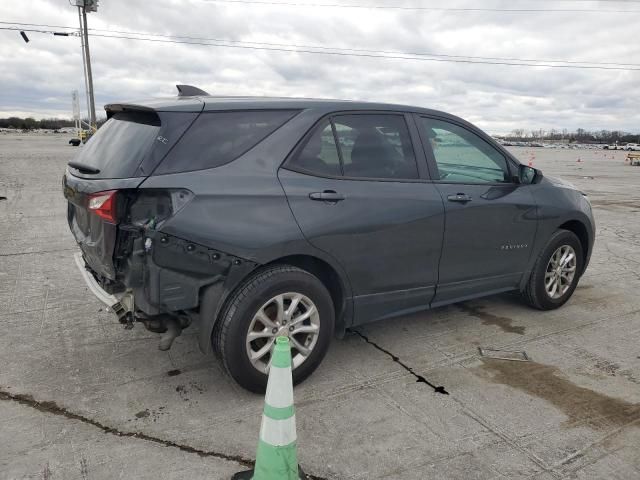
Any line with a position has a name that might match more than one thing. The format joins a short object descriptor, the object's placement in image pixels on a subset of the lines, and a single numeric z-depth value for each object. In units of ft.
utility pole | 91.81
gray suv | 9.58
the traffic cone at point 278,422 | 7.19
